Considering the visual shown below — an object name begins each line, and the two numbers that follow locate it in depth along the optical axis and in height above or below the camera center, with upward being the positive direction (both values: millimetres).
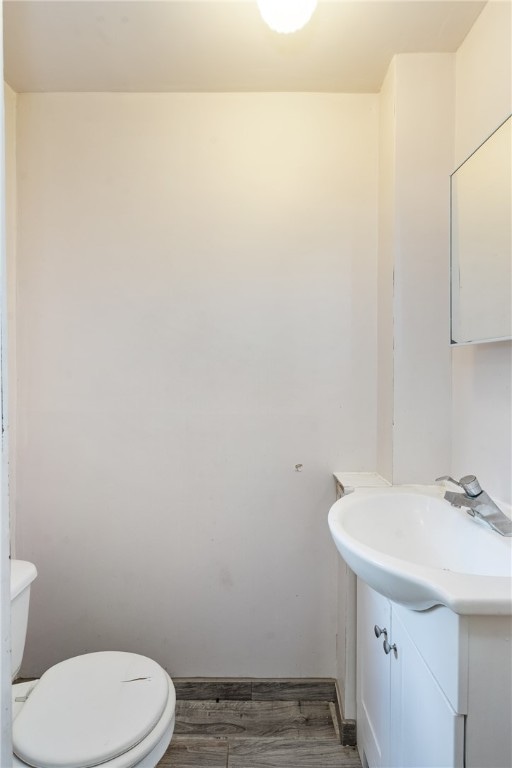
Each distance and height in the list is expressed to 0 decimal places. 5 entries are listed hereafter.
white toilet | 892 -862
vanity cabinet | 633 -592
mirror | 977 +375
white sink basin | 638 -382
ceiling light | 1019 +982
